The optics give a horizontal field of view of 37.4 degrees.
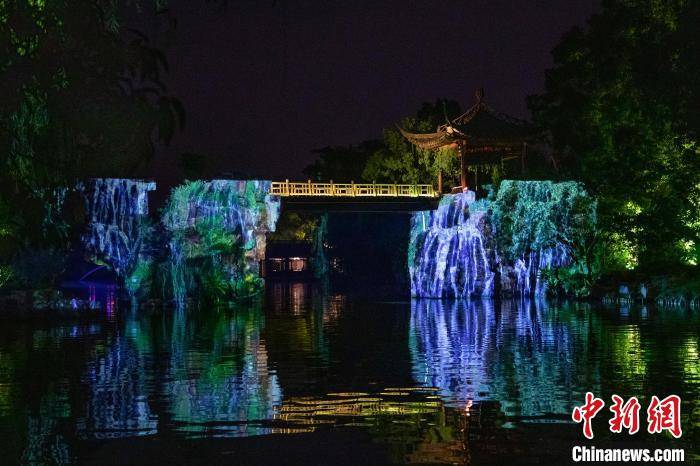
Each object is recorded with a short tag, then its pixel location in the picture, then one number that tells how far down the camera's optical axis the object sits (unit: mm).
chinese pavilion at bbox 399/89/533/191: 52281
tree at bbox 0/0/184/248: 8227
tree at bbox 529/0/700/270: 42125
